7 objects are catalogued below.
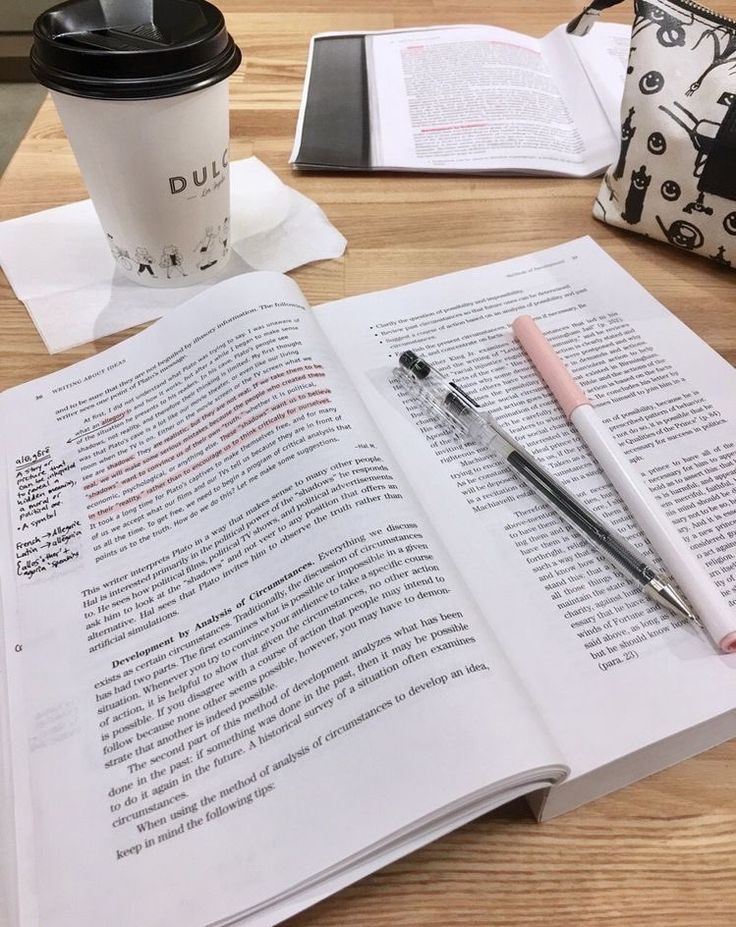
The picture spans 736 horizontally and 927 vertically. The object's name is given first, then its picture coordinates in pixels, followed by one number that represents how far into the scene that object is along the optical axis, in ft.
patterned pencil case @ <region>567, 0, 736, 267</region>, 1.61
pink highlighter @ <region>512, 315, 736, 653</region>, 1.04
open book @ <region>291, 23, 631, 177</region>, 2.05
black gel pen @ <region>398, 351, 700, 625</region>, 1.08
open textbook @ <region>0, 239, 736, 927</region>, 0.85
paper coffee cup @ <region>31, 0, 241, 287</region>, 1.28
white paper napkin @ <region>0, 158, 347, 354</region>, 1.63
